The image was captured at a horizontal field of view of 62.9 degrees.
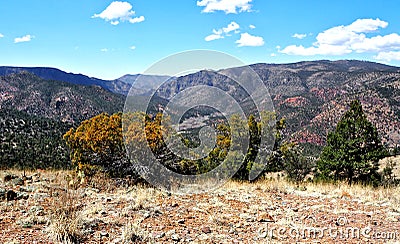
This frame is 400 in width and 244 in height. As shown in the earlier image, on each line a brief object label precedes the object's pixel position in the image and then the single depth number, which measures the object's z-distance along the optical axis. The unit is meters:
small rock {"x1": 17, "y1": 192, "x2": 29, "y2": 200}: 8.07
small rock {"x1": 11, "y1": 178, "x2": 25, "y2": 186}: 10.23
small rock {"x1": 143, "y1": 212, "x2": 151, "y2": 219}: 6.59
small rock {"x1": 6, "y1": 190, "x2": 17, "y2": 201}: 7.91
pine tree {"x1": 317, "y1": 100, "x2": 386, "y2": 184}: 14.27
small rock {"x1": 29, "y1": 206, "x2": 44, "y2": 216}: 6.51
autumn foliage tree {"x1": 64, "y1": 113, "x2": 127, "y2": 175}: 11.74
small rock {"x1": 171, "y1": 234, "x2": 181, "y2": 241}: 5.39
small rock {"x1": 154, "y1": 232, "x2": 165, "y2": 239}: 5.43
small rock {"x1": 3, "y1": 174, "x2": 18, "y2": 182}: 10.90
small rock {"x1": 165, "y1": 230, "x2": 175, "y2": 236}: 5.59
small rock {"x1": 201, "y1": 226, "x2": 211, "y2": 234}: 5.84
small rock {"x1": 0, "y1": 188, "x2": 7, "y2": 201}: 7.78
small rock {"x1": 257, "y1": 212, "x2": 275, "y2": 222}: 6.63
